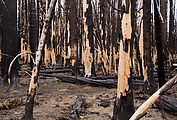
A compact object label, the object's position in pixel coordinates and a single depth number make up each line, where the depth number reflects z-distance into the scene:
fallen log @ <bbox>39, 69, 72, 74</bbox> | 7.22
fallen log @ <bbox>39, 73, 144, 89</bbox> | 4.61
